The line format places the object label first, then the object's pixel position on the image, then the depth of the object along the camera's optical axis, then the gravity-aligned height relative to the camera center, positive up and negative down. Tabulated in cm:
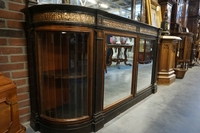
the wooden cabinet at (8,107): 86 -37
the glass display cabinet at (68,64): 118 -12
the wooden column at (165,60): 320 -16
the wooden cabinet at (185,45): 491 +32
